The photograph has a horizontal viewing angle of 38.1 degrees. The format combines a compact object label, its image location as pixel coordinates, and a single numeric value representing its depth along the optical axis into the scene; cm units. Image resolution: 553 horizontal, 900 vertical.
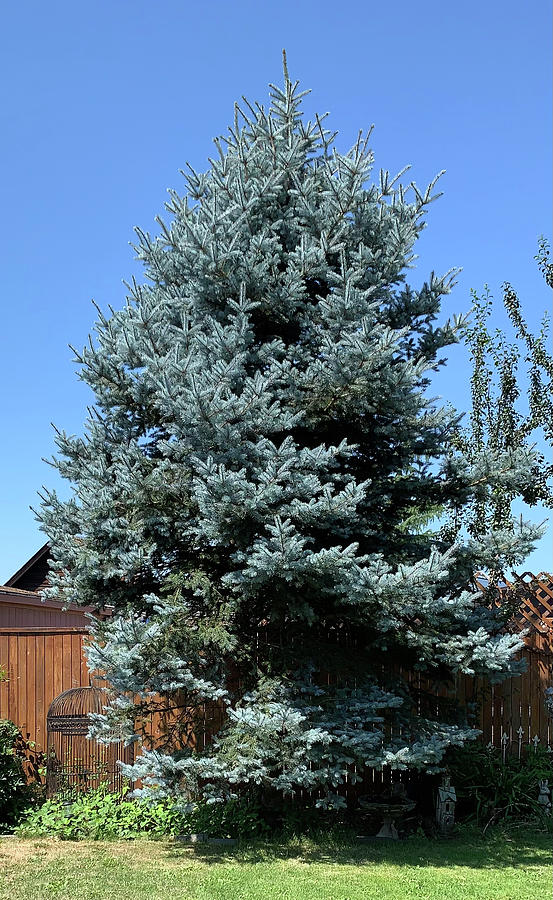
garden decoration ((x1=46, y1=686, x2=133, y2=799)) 798
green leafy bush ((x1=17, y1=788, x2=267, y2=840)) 722
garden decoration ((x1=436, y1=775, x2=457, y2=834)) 739
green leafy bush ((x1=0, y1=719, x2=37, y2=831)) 770
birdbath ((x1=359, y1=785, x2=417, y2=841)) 716
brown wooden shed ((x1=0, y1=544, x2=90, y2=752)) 846
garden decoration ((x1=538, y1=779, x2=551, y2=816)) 775
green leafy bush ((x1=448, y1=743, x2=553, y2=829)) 768
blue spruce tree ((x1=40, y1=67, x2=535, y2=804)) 631
